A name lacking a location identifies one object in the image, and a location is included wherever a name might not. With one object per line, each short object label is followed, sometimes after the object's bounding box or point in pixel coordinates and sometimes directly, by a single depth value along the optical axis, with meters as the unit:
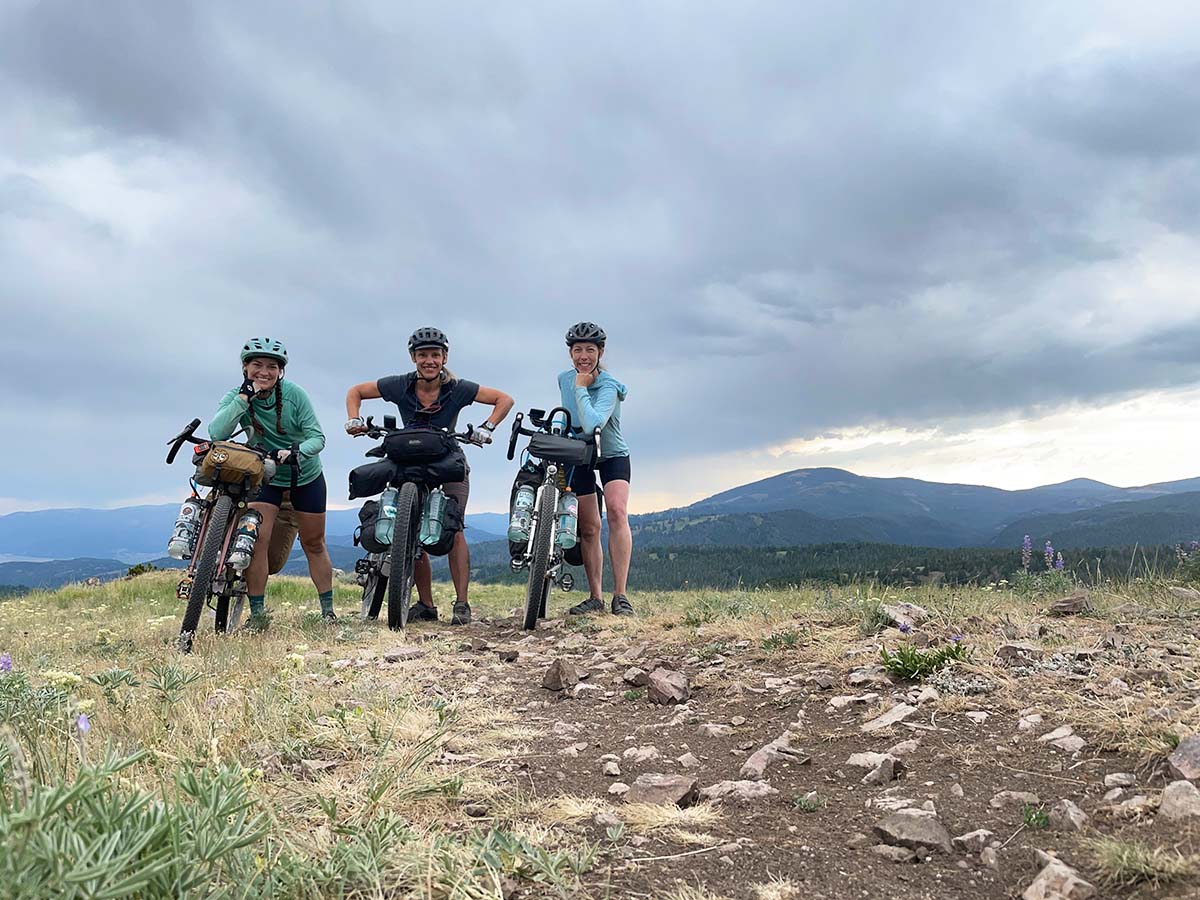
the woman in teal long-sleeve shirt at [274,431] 7.45
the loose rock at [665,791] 2.80
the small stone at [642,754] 3.46
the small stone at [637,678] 5.02
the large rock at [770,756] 3.18
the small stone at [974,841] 2.34
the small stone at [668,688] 4.58
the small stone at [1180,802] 2.21
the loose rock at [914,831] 2.35
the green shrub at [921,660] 4.22
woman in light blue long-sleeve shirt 8.43
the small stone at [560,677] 5.05
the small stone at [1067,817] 2.34
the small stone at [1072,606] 5.71
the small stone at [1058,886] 1.93
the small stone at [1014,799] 2.59
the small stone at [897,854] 2.31
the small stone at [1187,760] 2.44
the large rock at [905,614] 5.45
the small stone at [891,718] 3.54
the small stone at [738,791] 2.88
